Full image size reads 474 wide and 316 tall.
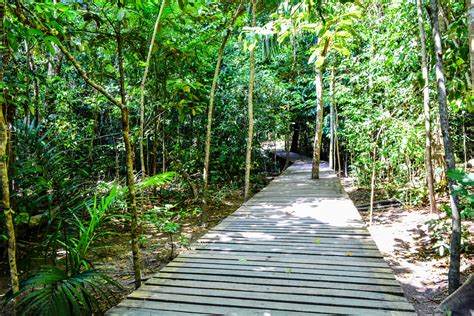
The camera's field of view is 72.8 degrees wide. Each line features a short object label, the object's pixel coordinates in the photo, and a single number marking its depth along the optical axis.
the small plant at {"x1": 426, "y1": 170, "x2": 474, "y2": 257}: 4.30
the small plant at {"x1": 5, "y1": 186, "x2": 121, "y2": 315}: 1.88
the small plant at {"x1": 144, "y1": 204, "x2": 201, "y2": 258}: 3.38
